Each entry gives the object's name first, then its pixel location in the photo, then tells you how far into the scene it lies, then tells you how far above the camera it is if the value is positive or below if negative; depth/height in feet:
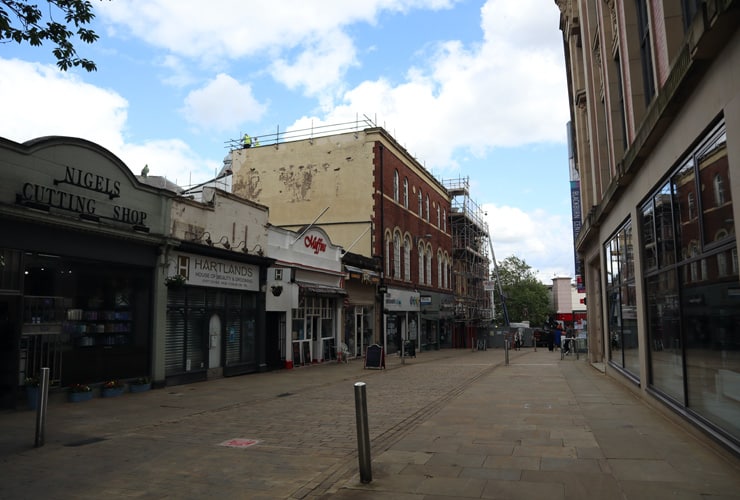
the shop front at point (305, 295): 66.80 +2.61
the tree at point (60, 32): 23.39 +12.74
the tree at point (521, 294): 268.21 +9.26
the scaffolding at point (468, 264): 149.28 +14.77
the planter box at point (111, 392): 41.65 -5.82
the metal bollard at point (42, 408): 25.09 -4.27
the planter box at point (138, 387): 44.39 -5.84
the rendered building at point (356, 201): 96.32 +20.95
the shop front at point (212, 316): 50.19 -0.03
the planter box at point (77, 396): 38.99 -5.73
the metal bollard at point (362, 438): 19.36 -4.42
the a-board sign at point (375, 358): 68.08 -5.53
